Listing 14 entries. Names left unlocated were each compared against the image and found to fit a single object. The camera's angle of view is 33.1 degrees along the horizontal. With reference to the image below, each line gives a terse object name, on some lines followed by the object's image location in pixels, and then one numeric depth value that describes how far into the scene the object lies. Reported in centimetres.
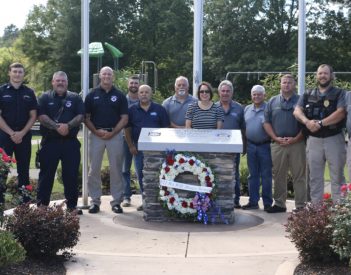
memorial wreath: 778
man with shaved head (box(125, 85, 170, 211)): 884
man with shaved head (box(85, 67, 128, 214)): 859
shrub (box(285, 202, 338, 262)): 546
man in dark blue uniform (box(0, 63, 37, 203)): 812
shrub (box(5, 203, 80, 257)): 564
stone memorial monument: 779
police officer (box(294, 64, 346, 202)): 778
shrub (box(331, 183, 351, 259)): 491
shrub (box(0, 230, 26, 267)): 483
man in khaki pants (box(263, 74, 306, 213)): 846
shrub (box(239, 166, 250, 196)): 1070
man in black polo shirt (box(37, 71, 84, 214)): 825
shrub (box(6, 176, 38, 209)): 933
